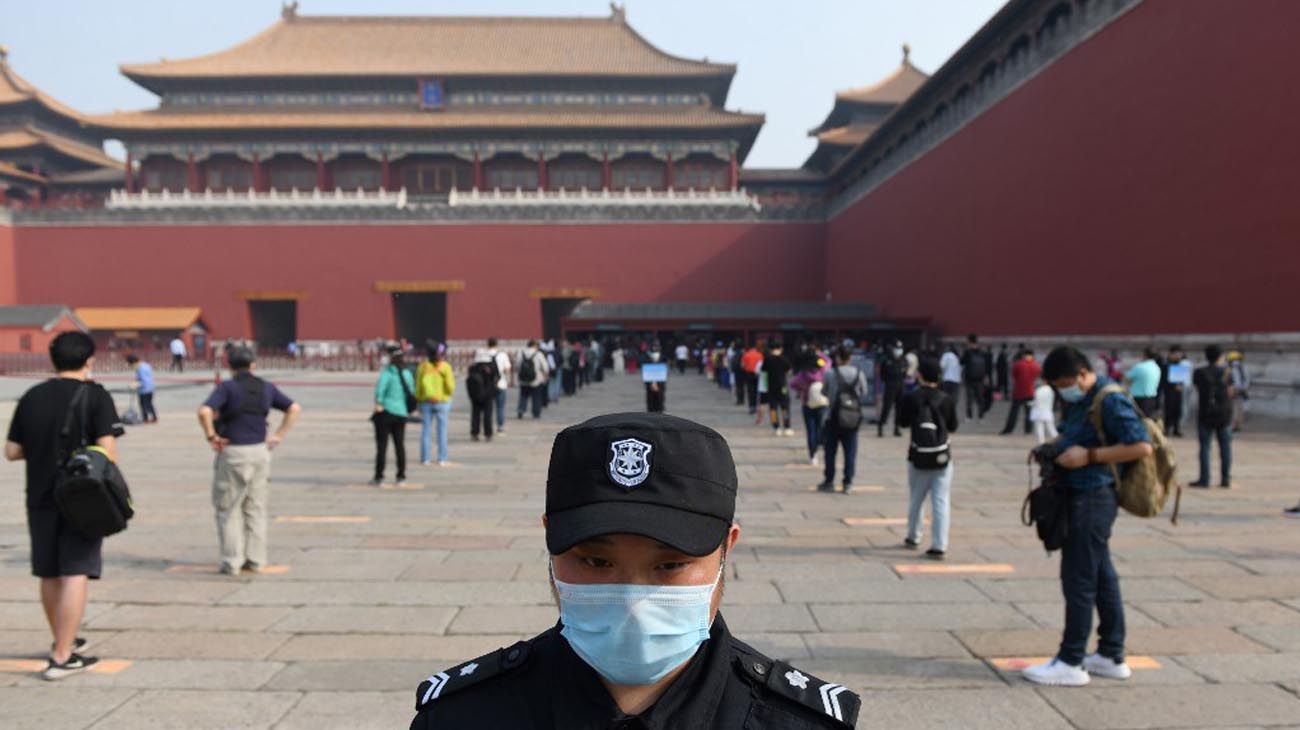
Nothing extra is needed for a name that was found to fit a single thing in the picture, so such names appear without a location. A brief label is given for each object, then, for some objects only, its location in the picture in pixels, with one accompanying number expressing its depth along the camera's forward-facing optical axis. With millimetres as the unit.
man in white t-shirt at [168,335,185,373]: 27281
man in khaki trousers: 4922
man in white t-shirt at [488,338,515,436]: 11539
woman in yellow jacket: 8656
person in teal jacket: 7449
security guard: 1109
